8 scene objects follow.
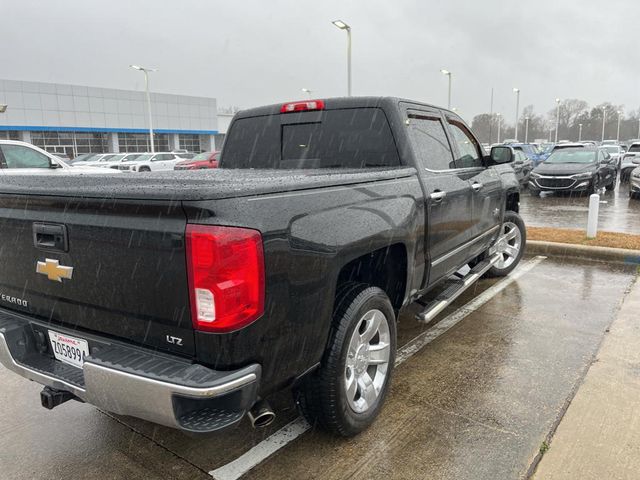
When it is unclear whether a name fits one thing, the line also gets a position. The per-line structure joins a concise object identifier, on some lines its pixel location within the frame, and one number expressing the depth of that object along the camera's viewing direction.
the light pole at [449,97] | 43.47
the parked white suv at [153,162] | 28.47
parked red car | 24.85
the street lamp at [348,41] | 26.23
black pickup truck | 2.11
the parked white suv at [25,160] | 9.40
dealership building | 47.09
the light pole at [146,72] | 44.41
